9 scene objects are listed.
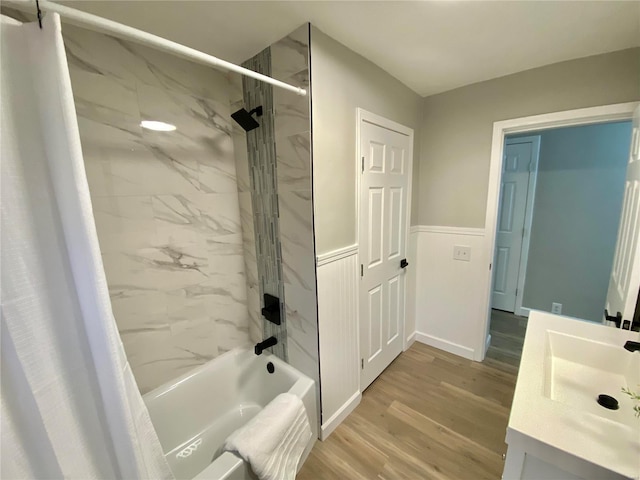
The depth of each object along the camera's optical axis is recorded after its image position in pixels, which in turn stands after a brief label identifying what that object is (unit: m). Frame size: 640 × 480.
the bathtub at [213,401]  1.46
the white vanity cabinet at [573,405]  0.67
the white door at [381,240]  1.74
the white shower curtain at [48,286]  0.57
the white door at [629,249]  1.06
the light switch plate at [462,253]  2.17
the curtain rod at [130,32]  0.58
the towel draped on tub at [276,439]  1.05
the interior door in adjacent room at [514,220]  2.83
